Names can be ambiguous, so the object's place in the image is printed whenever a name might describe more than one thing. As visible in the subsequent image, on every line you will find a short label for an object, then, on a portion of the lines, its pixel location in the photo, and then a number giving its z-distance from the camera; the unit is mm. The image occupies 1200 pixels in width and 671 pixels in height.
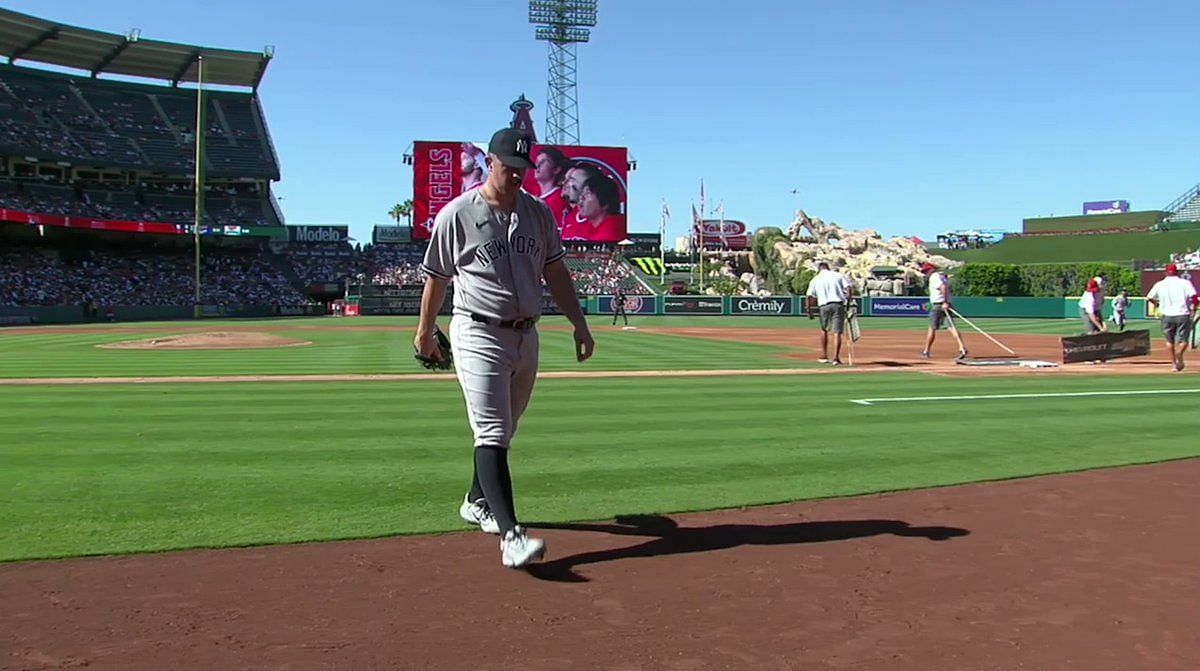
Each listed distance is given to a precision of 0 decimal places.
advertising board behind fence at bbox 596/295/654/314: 55906
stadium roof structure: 52906
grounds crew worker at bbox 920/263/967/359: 15710
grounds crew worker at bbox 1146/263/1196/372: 14117
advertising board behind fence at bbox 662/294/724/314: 55656
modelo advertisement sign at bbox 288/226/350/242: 68438
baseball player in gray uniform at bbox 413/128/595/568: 4098
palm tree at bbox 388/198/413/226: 111500
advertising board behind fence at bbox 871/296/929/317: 54875
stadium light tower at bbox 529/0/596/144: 64938
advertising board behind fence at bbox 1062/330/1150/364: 14945
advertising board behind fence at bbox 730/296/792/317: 55656
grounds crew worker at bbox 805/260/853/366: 14883
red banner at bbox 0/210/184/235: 47281
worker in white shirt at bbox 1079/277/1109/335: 17328
